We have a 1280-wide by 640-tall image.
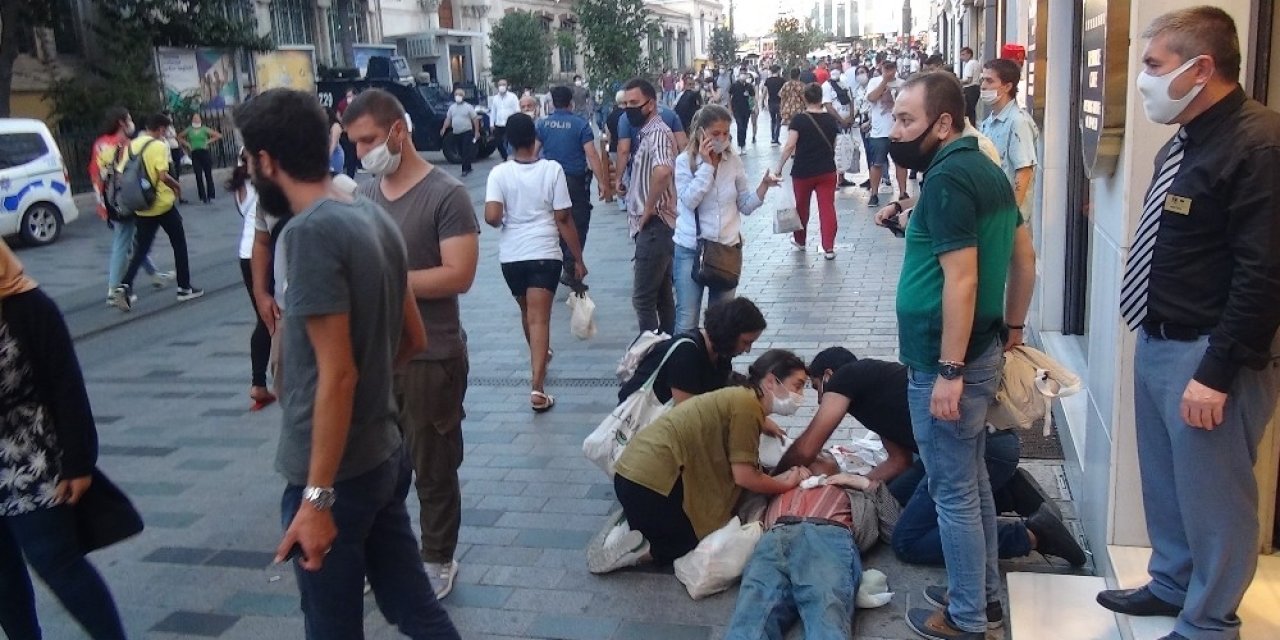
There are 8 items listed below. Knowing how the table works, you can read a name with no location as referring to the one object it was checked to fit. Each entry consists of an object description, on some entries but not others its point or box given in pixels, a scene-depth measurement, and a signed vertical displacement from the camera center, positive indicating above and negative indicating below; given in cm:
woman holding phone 594 -66
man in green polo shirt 296 -66
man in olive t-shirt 366 -58
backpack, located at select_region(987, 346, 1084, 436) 320 -95
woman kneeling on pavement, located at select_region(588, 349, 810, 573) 401 -141
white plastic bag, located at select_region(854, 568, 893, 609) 370 -174
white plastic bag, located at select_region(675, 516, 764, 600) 384 -167
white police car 1345 -84
